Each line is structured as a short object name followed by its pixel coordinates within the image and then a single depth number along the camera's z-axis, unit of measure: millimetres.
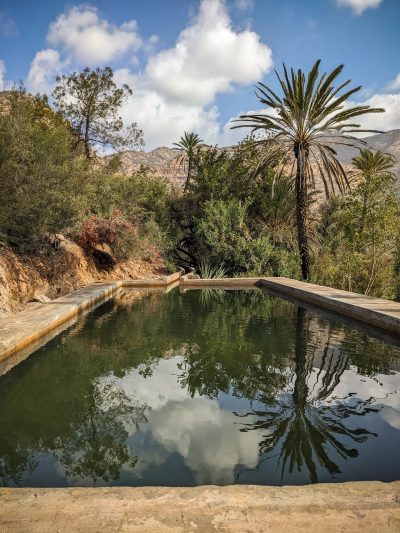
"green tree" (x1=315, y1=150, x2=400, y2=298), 11625
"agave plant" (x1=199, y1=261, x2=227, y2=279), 17906
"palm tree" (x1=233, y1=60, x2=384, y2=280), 13914
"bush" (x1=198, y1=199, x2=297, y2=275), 17766
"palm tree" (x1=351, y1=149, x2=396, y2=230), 24828
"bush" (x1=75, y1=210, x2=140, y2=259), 16359
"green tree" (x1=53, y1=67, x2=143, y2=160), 23688
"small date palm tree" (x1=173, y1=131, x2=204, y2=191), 38844
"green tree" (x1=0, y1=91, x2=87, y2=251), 10031
